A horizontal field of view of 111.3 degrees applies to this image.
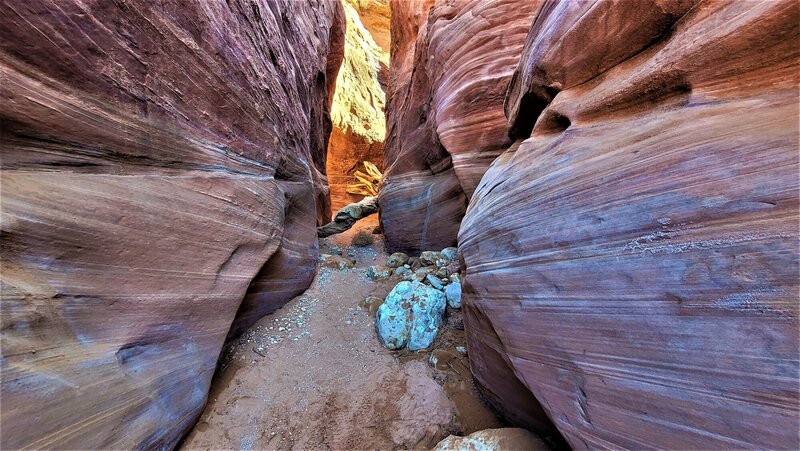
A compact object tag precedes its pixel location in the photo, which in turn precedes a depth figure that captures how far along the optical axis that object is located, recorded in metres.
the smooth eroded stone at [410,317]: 3.99
